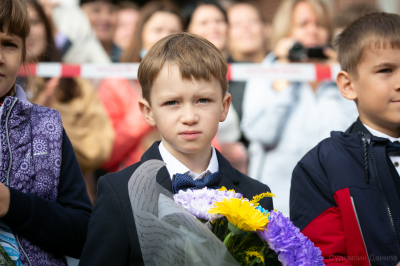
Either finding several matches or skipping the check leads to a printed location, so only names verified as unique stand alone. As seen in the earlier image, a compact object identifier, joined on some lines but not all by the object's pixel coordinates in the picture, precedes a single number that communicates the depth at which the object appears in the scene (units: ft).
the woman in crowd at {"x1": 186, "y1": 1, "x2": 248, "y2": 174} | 29.32
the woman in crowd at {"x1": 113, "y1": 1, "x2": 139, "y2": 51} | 33.76
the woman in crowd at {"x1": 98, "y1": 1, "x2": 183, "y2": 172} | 28.27
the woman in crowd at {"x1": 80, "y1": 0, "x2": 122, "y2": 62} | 32.86
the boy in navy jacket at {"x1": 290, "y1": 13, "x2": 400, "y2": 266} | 13.26
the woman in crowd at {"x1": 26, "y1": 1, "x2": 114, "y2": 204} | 27.58
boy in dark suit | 11.37
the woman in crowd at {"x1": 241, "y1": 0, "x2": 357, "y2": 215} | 28.50
